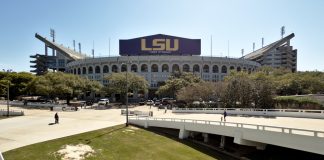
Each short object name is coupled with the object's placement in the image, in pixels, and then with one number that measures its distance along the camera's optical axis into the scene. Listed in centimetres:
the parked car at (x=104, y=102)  6934
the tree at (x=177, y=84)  6794
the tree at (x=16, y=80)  9094
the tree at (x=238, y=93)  4891
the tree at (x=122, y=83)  6756
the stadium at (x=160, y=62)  10000
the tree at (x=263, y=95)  4728
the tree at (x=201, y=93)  5769
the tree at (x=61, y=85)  6581
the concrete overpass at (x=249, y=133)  1917
